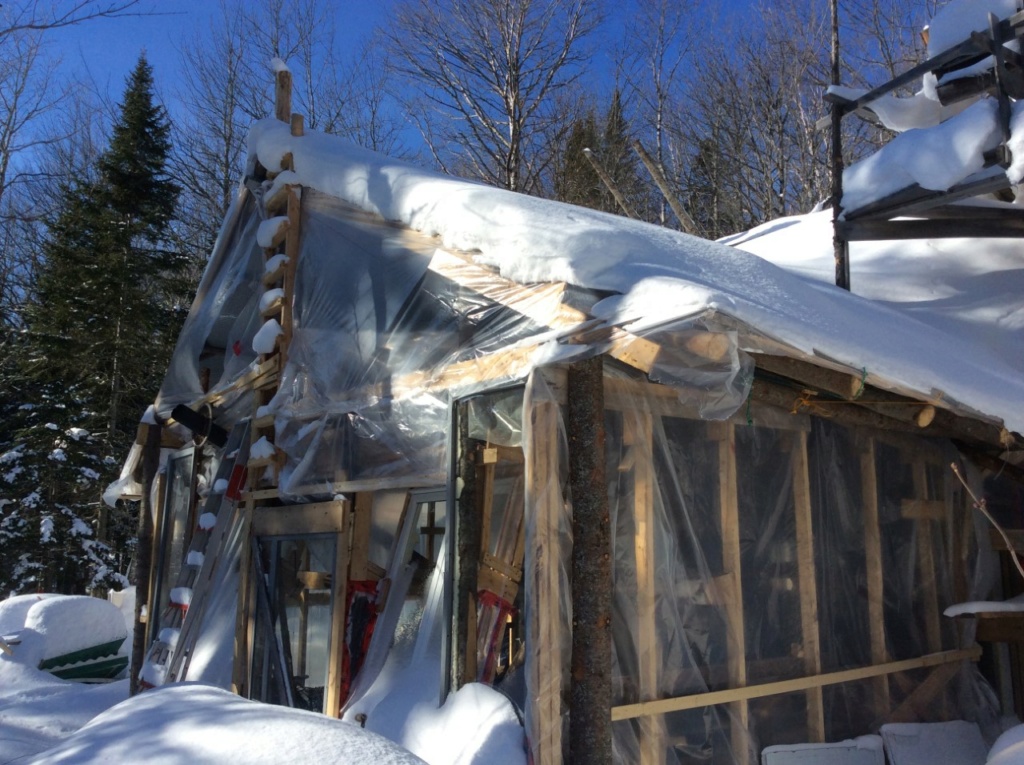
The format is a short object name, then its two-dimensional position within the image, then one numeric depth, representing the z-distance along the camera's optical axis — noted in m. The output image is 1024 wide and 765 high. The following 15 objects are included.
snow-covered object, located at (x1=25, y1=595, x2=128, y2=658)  11.05
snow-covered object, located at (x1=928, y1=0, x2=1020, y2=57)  6.08
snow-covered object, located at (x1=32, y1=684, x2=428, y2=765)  2.10
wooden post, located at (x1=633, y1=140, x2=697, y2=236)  12.15
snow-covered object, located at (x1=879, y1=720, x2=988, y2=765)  5.25
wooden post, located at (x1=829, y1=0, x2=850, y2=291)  6.67
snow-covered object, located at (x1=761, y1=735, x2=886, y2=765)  4.68
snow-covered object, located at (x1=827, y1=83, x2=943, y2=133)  7.21
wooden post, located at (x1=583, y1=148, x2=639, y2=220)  12.17
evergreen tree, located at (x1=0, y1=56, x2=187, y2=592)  18.80
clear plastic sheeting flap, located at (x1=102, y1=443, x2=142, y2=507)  9.74
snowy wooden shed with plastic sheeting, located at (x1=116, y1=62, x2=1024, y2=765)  3.93
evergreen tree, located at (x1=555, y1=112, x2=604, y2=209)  20.38
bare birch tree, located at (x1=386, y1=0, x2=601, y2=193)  18.11
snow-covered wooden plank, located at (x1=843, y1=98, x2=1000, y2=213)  5.56
